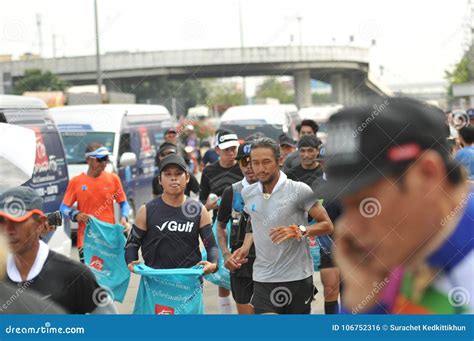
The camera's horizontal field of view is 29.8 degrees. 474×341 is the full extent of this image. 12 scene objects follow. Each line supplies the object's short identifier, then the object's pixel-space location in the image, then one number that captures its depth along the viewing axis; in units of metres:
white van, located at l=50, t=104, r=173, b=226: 13.29
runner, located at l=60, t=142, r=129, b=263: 8.40
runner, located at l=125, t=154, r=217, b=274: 5.69
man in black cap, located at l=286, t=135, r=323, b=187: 7.21
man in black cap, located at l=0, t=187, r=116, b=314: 3.63
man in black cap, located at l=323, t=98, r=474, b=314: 2.50
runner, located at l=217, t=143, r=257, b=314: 6.23
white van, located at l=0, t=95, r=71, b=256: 6.75
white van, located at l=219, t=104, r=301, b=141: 15.56
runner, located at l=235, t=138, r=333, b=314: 5.27
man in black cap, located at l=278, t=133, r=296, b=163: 9.88
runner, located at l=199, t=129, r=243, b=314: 7.91
